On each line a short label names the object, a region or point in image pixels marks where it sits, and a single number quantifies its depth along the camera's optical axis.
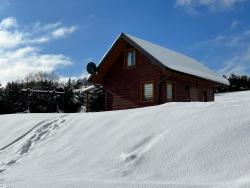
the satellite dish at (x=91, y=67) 14.29
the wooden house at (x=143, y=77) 13.12
